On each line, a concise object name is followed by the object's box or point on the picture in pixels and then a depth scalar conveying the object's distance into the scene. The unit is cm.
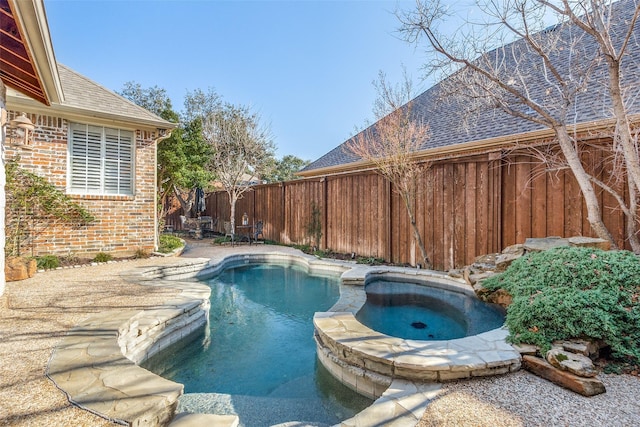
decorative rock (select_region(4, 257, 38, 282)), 515
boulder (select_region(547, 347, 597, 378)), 237
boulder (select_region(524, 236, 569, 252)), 445
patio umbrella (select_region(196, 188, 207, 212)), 1627
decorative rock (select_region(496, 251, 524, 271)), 473
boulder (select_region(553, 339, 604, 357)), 267
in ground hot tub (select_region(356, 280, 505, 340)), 409
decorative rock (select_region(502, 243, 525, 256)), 479
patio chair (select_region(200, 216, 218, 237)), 1495
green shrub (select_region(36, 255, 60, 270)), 620
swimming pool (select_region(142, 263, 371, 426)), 276
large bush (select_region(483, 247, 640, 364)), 277
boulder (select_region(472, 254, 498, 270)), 528
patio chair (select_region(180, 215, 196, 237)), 1459
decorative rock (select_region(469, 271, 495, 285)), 484
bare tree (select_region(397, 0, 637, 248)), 461
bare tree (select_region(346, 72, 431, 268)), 691
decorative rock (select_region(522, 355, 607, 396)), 229
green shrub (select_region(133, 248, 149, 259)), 772
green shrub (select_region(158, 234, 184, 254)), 855
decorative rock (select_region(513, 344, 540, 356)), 278
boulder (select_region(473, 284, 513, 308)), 434
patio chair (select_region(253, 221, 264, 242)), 1187
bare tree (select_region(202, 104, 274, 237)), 1316
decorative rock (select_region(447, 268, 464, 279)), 582
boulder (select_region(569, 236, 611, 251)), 416
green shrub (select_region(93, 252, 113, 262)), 706
